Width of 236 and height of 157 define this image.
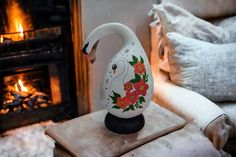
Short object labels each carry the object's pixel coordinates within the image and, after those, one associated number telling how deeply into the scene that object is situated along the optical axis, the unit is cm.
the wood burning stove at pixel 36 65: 206
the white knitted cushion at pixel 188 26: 188
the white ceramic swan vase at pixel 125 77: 133
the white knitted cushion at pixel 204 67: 173
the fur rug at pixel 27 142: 205
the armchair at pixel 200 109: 152
